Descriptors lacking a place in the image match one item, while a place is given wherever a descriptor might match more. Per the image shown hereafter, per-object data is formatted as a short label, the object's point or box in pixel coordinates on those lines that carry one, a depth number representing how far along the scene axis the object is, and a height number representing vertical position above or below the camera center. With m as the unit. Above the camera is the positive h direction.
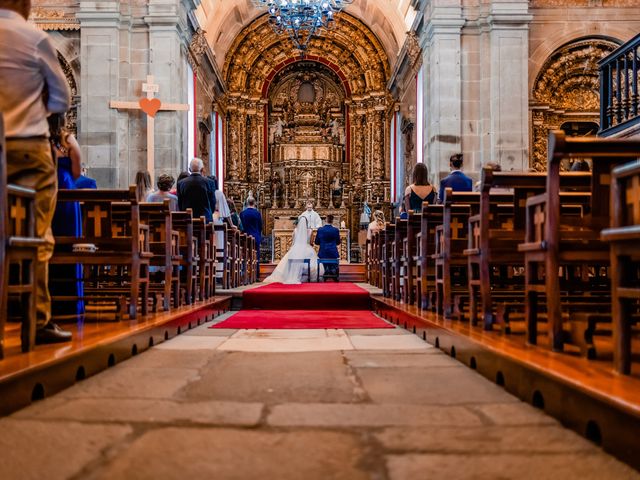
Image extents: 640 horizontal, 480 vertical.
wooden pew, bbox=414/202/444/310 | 6.54 -0.02
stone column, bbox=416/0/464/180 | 13.76 +3.21
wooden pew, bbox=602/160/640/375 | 2.63 +0.02
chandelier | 15.39 +5.06
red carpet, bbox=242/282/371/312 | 9.24 -0.61
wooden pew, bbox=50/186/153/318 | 5.05 +0.06
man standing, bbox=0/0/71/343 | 3.29 +0.70
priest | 15.52 +0.70
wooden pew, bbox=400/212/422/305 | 7.22 -0.04
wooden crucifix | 13.27 +2.65
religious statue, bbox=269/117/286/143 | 22.32 +3.75
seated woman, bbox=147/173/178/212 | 8.66 +0.75
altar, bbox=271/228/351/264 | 19.03 +0.20
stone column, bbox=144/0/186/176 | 13.64 +3.45
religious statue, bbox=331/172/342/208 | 21.28 +1.74
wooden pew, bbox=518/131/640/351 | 3.36 +0.14
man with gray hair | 9.28 +0.77
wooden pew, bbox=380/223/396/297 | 9.20 -0.11
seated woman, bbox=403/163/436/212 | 9.05 +0.75
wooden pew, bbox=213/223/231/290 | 10.33 -0.02
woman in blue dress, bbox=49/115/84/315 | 5.16 +0.13
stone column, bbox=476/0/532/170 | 13.55 +3.06
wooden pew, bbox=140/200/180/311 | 6.36 +0.05
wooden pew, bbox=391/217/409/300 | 8.18 -0.07
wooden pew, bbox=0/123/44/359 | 3.05 +0.04
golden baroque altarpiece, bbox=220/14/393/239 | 21.44 +3.76
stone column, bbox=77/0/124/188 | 13.45 +3.03
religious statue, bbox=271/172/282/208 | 21.62 +1.83
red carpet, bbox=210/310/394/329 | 6.66 -0.68
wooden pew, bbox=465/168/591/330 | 4.29 +0.11
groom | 13.77 +0.16
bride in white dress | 13.41 -0.17
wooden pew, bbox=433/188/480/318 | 5.63 +0.06
